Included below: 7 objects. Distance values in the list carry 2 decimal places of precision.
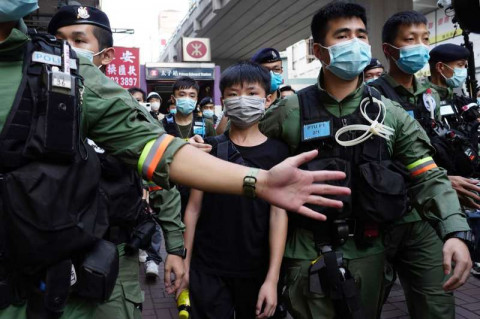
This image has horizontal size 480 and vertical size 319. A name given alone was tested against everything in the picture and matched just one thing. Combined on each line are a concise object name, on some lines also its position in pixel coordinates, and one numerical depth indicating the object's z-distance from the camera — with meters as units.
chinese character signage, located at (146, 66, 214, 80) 19.73
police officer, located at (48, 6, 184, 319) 2.35
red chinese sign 15.75
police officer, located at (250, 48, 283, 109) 4.77
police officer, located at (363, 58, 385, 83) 5.78
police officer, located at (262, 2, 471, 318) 2.34
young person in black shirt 2.56
